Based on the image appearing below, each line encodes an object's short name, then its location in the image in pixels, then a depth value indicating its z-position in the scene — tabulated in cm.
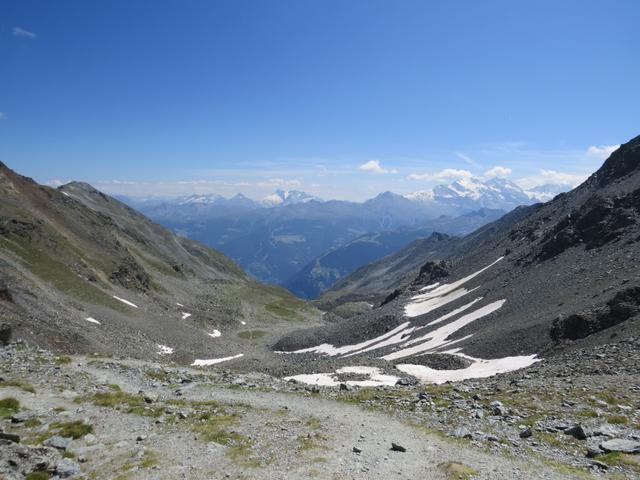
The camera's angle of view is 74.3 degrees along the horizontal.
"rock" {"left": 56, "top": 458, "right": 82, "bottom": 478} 1519
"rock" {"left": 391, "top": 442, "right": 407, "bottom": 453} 1841
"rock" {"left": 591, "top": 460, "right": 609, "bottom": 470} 1651
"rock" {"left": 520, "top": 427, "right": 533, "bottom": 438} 1970
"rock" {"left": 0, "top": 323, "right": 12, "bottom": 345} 3512
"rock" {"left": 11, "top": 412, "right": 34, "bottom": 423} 1958
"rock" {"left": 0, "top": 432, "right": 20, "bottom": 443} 1658
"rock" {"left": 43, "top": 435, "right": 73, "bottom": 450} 1725
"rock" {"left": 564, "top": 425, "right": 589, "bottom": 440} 1906
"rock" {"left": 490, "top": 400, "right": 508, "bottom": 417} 2258
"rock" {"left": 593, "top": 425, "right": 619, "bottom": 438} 1895
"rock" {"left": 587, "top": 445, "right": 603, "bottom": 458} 1749
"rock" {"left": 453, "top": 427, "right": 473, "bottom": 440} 1989
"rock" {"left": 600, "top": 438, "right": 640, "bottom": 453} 1730
